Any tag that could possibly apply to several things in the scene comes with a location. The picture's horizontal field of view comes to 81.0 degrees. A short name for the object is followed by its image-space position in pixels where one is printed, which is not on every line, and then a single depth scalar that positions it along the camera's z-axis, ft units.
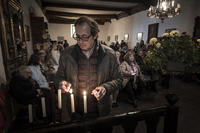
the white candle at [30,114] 2.52
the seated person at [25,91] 6.81
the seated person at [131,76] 10.74
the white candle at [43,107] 2.95
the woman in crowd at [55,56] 15.42
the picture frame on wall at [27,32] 13.72
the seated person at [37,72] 9.21
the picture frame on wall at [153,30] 25.96
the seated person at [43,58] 12.14
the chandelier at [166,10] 16.44
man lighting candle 4.70
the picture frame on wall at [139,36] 31.27
